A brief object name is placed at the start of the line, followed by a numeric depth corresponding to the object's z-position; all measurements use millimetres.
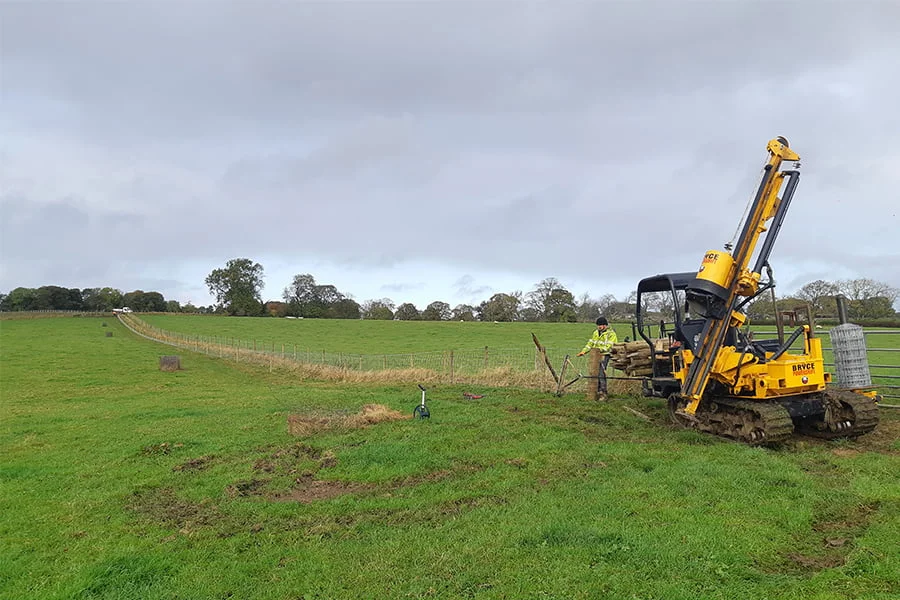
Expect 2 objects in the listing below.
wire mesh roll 9688
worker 13273
